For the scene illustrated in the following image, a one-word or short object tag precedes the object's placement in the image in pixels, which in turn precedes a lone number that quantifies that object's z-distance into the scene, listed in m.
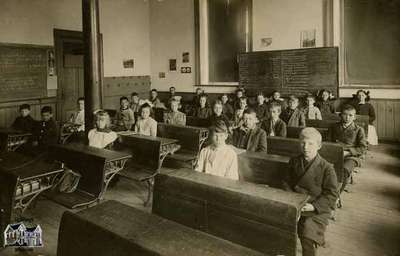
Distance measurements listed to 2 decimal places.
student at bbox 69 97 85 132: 6.53
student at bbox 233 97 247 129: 5.94
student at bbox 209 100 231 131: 6.00
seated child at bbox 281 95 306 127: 6.01
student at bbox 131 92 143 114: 8.50
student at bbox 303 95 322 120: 6.77
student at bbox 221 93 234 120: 8.32
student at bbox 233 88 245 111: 8.48
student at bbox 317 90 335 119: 7.64
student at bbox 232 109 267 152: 3.98
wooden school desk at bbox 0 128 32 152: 5.16
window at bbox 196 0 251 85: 9.59
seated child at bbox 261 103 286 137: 4.75
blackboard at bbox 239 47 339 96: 8.09
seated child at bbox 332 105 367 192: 4.32
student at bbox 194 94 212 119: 7.40
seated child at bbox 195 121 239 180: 3.05
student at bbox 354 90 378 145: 7.24
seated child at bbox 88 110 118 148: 4.48
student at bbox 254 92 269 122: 7.84
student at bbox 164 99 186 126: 6.43
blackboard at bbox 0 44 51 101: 7.35
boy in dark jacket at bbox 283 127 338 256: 2.44
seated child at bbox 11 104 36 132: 6.11
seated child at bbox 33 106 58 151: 5.57
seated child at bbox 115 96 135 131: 7.06
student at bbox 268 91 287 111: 8.18
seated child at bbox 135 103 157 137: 5.28
